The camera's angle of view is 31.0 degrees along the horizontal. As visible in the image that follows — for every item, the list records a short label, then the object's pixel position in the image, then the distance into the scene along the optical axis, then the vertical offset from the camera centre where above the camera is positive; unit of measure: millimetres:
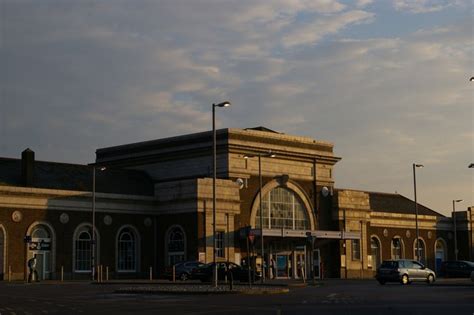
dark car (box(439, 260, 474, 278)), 72688 -990
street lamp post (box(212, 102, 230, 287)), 43344 +6170
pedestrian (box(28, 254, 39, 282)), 56653 -604
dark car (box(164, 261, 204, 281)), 59062 -680
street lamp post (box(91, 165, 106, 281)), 63109 +1411
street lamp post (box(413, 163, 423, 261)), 72412 +7210
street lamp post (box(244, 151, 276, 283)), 71338 +8829
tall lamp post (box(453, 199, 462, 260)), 90712 +1714
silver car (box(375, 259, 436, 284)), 52688 -874
